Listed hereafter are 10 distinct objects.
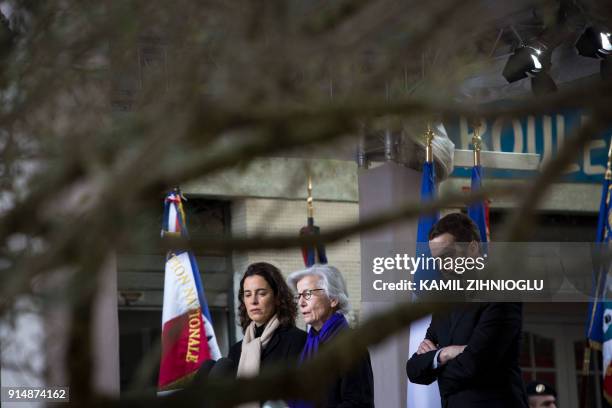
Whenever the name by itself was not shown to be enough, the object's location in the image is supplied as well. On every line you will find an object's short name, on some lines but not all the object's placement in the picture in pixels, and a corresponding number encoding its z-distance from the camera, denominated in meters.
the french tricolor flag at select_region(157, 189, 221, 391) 15.01
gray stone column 13.77
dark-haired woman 10.68
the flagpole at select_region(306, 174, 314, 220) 15.84
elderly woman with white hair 10.30
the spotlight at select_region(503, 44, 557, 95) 15.47
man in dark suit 9.37
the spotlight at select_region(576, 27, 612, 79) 14.70
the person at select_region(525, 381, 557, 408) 12.27
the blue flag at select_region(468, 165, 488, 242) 14.72
